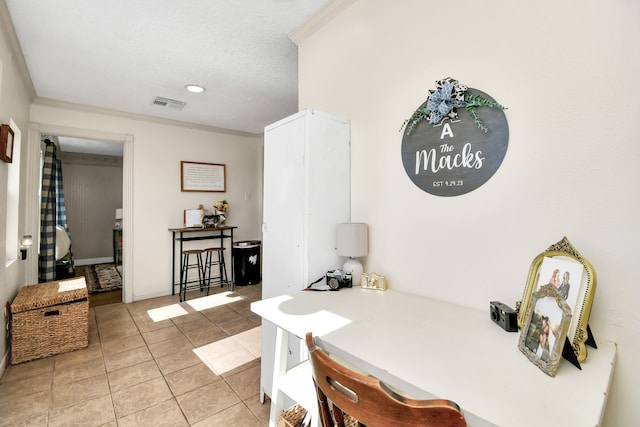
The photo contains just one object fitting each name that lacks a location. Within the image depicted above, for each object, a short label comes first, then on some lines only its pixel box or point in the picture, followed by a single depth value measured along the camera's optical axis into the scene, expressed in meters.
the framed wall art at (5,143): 1.99
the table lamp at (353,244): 1.65
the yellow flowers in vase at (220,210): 4.58
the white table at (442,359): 0.65
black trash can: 4.66
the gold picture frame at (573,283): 0.85
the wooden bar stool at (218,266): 4.50
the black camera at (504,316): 1.02
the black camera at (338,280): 1.58
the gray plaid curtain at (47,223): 3.81
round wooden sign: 1.22
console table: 4.17
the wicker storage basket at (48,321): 2.37
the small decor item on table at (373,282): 1.59
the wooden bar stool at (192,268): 4.18
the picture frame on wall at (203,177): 4.36
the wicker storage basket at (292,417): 1.28
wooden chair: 0.59
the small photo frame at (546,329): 0.76
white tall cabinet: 1.68
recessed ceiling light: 3.05
